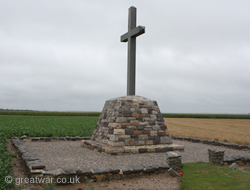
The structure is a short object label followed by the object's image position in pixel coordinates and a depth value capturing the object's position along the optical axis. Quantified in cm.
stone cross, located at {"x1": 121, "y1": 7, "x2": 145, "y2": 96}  1042
